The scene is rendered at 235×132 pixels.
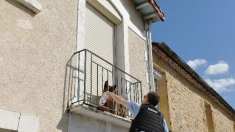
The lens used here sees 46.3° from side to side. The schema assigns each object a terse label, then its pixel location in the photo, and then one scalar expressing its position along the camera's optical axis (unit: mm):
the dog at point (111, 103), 4706
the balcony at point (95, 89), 4164
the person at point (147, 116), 3139
